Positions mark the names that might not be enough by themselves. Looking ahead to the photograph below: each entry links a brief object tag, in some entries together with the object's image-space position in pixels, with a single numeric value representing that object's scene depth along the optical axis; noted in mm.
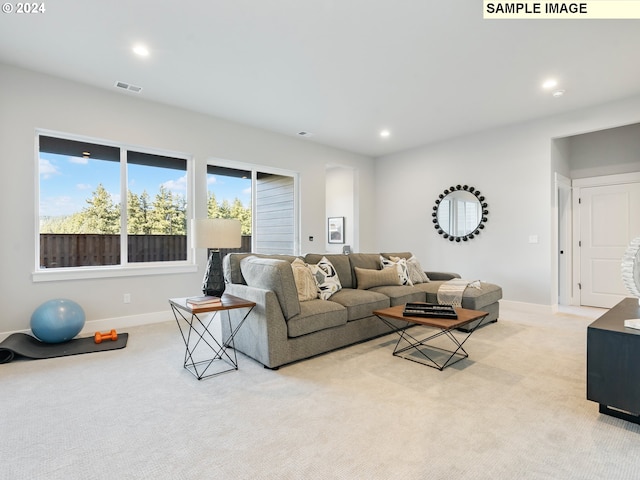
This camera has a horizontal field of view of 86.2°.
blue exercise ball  3305
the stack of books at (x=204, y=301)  2659
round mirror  5613
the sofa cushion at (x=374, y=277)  4160
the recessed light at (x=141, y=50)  3111
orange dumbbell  3507
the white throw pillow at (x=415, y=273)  4646
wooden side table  2639
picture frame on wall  7523
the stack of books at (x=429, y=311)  2869
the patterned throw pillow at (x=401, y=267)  4453
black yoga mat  3016
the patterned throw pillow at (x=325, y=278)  3539
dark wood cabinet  1904
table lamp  2773
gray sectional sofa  2777
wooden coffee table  2758
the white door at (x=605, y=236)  4918
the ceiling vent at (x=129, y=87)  3850
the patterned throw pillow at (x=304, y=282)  3336
